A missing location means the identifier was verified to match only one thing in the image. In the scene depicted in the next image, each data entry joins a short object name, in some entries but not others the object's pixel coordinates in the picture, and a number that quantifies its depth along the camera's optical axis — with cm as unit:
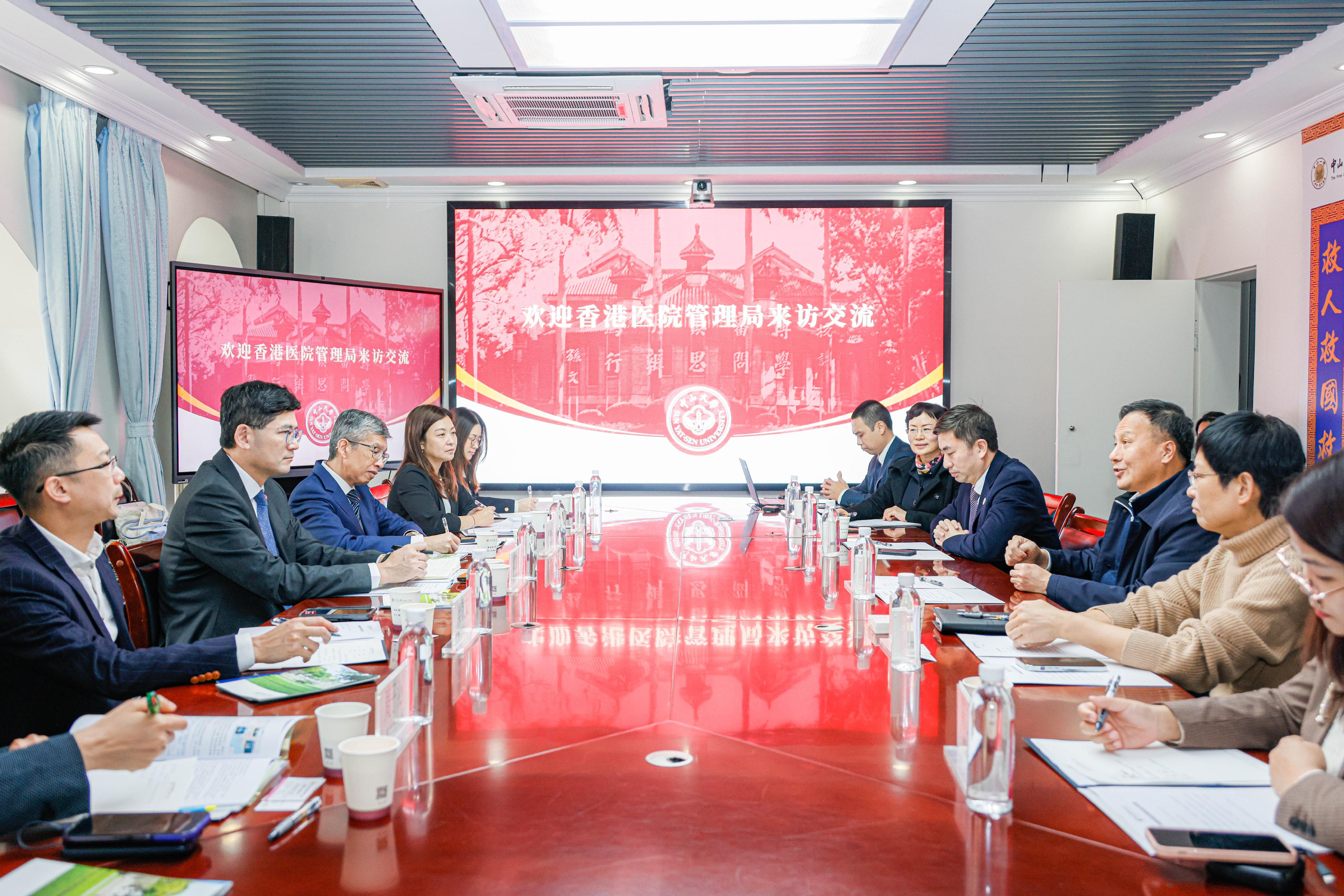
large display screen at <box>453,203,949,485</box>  687
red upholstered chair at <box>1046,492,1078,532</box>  476
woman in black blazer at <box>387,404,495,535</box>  436
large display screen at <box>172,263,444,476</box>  551
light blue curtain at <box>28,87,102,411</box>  450
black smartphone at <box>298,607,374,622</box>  245
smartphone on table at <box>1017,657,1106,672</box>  198
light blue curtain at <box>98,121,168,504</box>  498
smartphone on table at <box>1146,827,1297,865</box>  111
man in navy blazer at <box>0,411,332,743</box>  178
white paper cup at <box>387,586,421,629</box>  227
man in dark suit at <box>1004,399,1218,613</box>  257
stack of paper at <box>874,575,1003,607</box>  269
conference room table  114
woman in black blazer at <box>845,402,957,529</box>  501
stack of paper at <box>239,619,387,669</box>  203
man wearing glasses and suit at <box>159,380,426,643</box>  261
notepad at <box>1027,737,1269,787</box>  139
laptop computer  532
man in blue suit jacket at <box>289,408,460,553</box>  365
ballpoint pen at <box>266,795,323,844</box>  121
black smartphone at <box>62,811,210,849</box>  116
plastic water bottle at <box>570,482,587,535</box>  394
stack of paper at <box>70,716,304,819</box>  130
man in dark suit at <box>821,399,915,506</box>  578
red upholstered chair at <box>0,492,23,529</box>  394
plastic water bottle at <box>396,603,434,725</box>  157
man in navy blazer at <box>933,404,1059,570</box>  354
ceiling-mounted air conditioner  398
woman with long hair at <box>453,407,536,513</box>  504
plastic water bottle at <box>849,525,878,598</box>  257
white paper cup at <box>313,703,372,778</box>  140
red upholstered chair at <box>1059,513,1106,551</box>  402
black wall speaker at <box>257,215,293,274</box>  664
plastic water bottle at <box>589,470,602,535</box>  436
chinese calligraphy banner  461
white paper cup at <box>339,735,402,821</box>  125
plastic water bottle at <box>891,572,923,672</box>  192
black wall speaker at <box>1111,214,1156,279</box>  645
